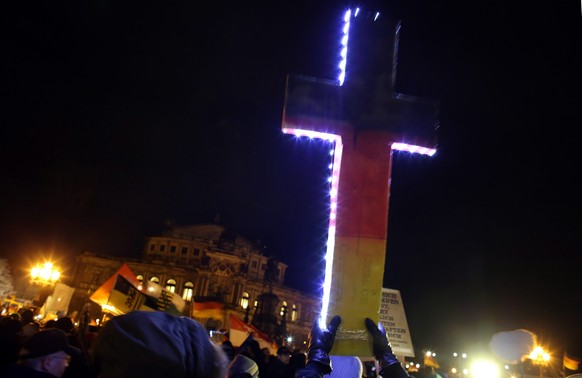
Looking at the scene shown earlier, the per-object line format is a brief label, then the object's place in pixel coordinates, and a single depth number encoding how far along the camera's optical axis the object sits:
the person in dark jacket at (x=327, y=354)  2.66
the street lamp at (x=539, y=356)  16.70
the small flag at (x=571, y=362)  13.19
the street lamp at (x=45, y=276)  18.04
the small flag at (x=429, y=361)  9.77
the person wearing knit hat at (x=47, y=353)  3.18
